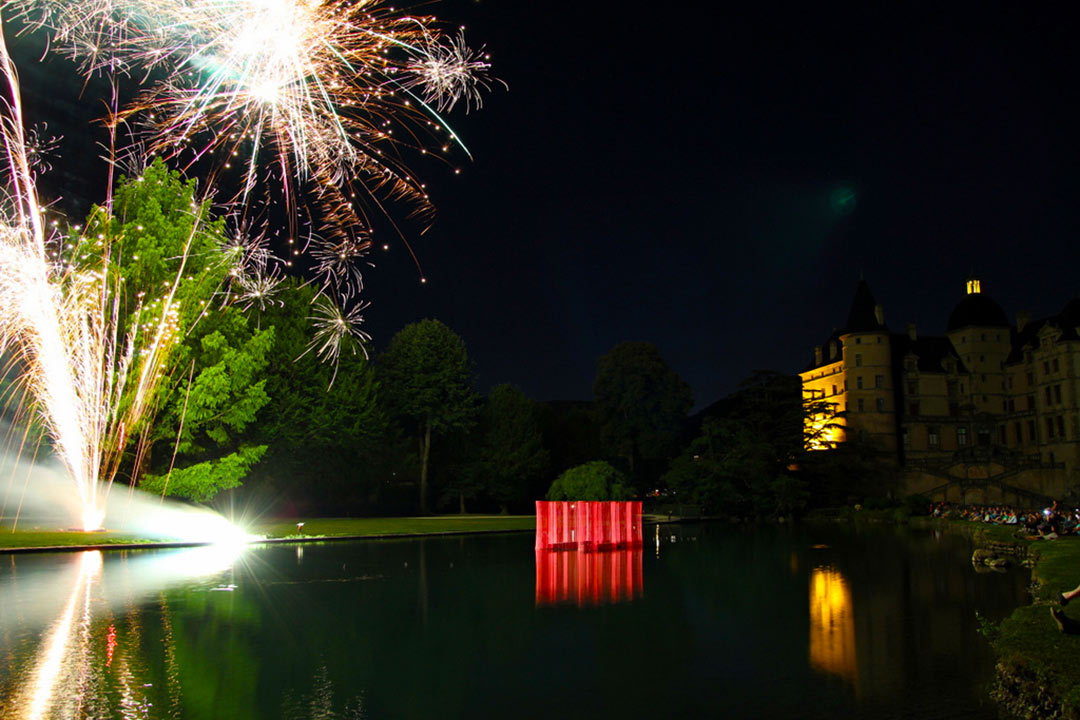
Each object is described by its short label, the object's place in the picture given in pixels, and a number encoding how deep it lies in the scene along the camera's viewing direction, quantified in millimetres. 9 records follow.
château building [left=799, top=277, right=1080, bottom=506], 76438
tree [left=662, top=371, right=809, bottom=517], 60812
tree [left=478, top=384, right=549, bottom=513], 63656
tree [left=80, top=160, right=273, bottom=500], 36812
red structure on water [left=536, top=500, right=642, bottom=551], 32625
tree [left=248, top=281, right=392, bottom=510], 48156
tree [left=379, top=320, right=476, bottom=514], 62688
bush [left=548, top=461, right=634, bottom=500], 41125
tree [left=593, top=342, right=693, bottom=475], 71000
